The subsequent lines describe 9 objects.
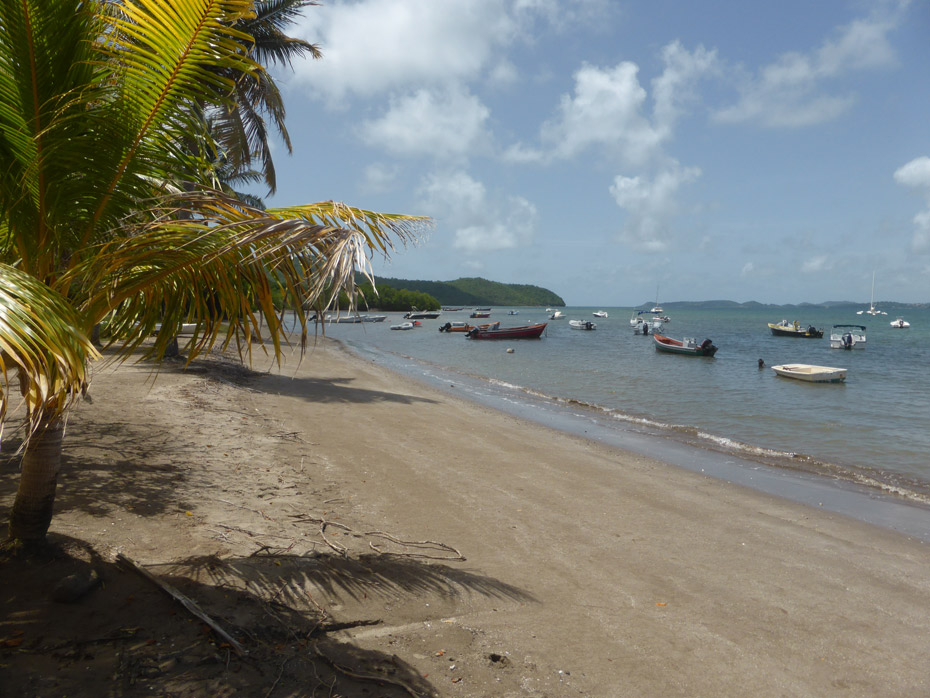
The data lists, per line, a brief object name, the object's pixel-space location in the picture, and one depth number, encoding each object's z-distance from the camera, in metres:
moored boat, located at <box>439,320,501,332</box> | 60.91
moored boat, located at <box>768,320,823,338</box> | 56.00
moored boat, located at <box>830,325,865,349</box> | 44.34
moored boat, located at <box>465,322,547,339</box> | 50.57
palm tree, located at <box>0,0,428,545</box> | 2.87
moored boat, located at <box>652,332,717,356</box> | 34.88
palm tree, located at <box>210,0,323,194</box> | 13.70
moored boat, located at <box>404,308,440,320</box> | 92.06
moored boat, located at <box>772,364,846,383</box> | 23.12
